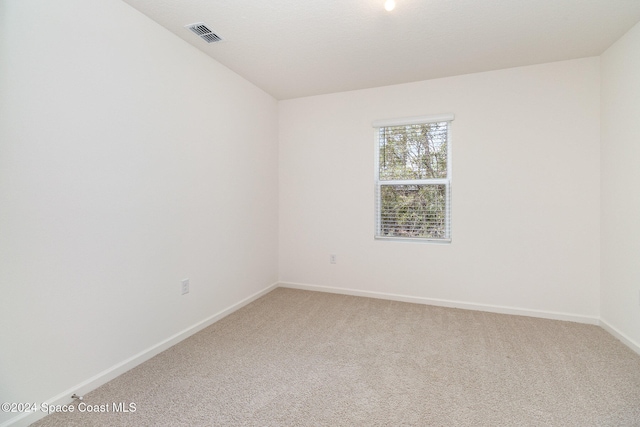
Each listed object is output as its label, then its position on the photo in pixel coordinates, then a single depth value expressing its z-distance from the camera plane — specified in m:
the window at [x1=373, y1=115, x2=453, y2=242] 3.25
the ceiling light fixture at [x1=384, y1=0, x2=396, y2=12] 1.95
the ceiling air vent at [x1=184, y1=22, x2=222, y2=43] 2.23
